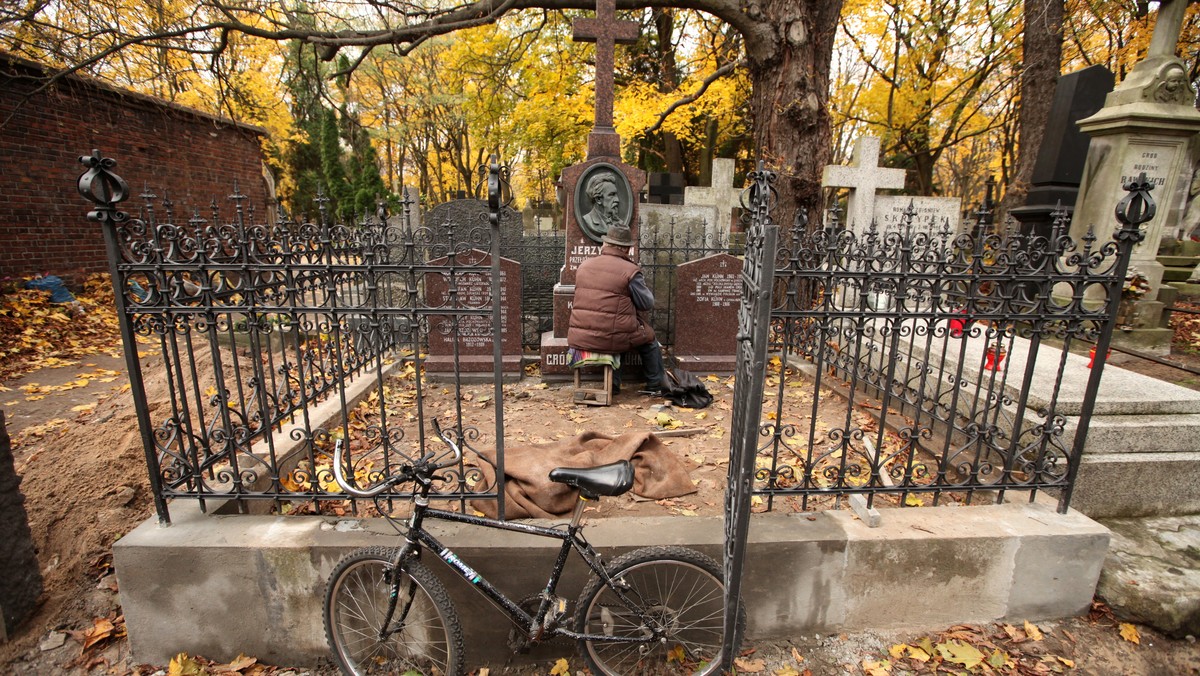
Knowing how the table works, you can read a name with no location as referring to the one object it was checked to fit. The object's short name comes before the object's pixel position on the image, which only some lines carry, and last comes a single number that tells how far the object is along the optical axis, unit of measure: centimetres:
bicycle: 234
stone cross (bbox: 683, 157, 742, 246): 1088
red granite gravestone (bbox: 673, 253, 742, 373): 658
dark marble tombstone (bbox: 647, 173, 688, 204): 1136
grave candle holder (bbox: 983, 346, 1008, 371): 314
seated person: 530
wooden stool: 562
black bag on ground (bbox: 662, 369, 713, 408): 552
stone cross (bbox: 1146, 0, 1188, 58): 705
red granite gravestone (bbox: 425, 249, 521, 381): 634
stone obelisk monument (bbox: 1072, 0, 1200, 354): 705
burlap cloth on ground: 313
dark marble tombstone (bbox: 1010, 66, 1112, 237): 805
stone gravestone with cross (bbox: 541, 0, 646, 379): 623
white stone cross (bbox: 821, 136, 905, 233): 913
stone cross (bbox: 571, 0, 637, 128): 617
